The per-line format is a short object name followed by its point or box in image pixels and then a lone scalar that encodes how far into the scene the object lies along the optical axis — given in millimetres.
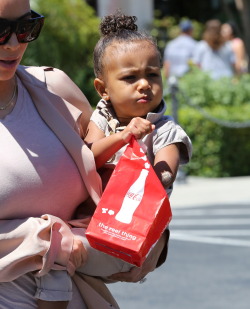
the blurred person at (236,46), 16219
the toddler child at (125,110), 3348
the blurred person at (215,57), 14869
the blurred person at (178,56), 15617
